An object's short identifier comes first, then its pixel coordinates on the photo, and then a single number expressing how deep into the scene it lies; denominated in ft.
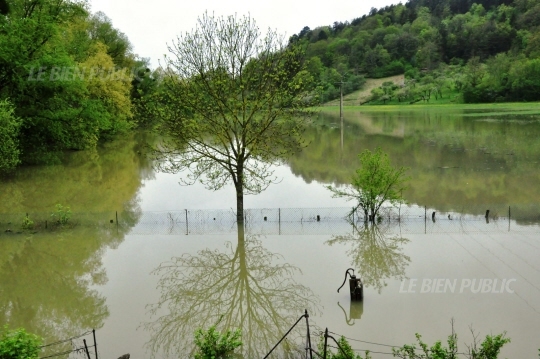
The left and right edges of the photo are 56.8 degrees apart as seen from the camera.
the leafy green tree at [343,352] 29.28
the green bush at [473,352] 28.43
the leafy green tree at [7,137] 89.45
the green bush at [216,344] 31.55
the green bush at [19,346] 28.66
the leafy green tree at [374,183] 68.69
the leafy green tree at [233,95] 71.56
